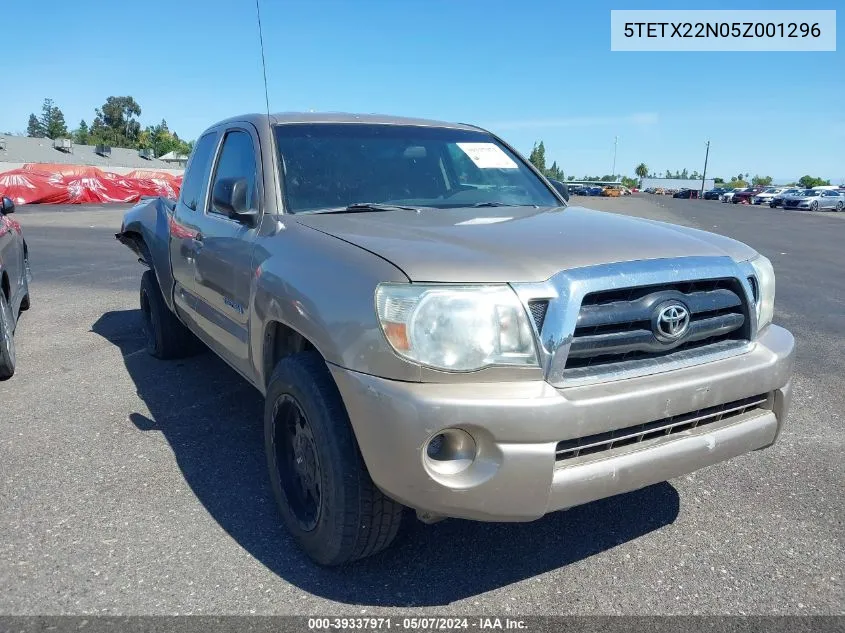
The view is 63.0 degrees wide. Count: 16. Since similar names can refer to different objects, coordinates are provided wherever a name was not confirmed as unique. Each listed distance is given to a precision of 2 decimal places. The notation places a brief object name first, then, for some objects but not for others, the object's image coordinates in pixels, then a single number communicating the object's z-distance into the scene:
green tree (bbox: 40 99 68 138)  115.64
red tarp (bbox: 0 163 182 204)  27.41
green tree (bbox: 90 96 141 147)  108.25
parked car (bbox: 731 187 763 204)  61.84
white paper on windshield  4.12
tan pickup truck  2.25
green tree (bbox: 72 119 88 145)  106.31
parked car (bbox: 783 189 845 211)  44.66
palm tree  159.00
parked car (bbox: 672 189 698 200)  81.81
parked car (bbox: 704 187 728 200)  74.25
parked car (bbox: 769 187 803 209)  49.12
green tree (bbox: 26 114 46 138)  119.94
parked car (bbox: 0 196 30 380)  5.02
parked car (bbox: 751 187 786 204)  58.00
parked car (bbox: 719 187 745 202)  66.30
